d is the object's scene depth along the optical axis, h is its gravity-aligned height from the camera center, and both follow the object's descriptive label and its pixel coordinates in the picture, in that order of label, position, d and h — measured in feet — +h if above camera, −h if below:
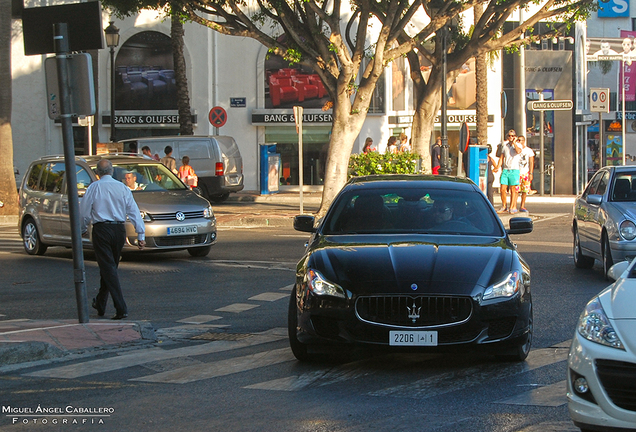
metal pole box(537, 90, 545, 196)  113.80 -5.94
